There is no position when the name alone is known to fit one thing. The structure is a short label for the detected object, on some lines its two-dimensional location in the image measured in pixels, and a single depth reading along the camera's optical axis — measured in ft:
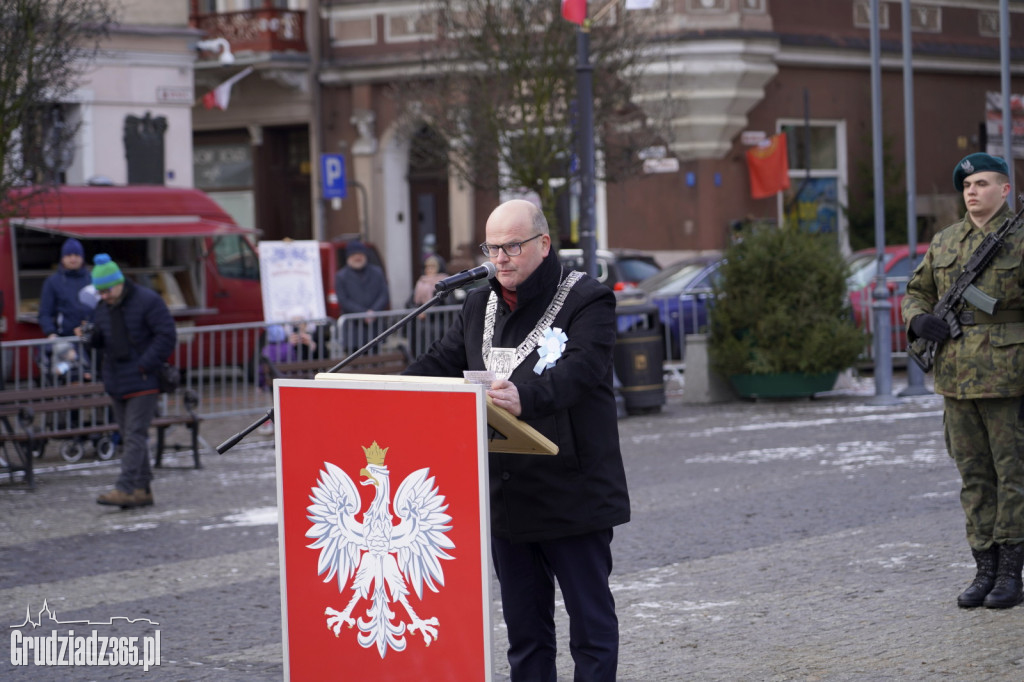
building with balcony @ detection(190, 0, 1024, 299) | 93.25
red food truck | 63.10
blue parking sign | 104.99
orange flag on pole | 95.71
